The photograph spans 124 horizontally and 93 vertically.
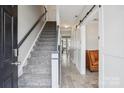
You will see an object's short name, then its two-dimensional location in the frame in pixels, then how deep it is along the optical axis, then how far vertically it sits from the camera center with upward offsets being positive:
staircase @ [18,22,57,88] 3.48 -0.53
